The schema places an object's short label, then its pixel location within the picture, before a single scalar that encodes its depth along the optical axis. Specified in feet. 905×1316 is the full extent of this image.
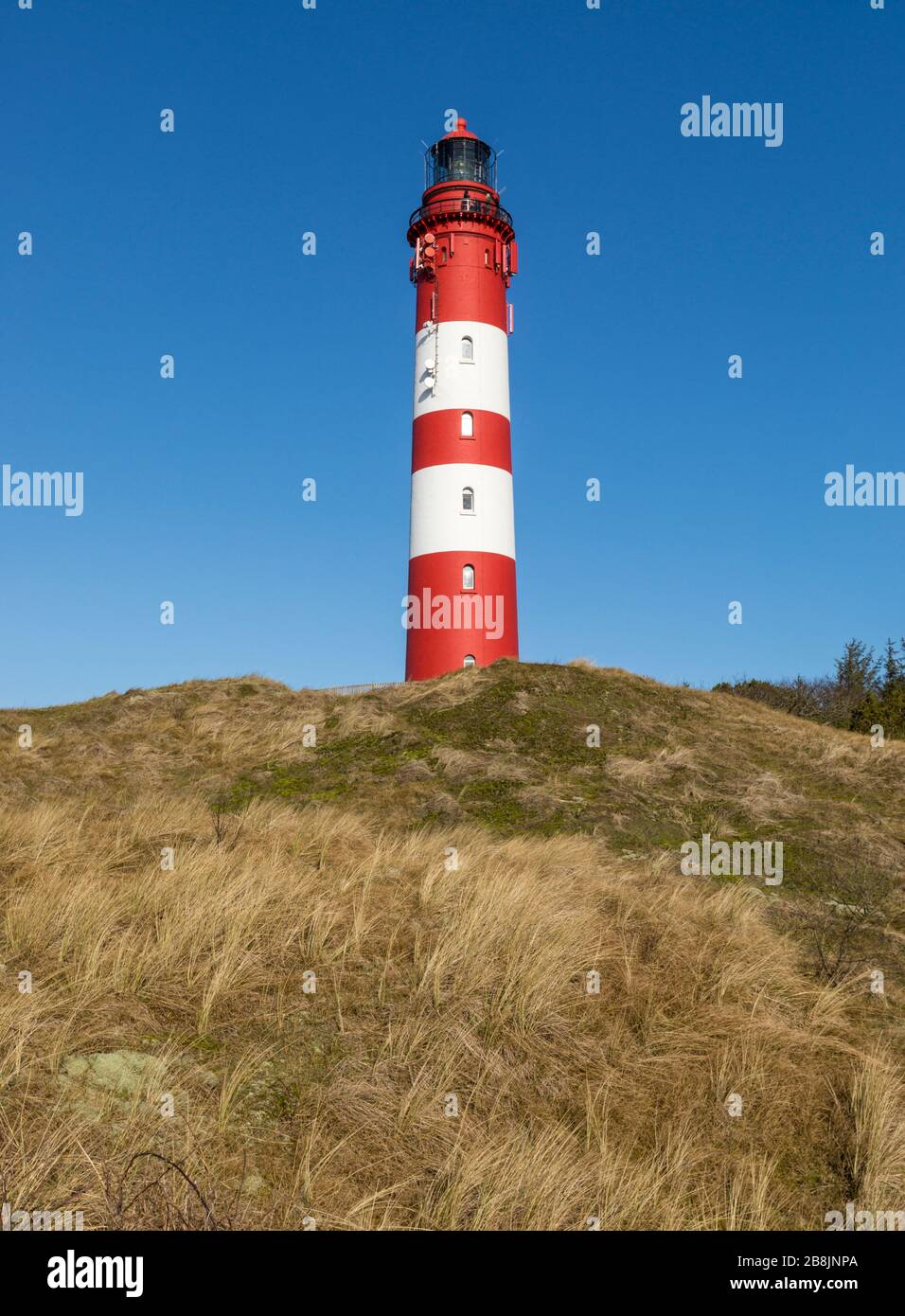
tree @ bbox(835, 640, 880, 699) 161.43
